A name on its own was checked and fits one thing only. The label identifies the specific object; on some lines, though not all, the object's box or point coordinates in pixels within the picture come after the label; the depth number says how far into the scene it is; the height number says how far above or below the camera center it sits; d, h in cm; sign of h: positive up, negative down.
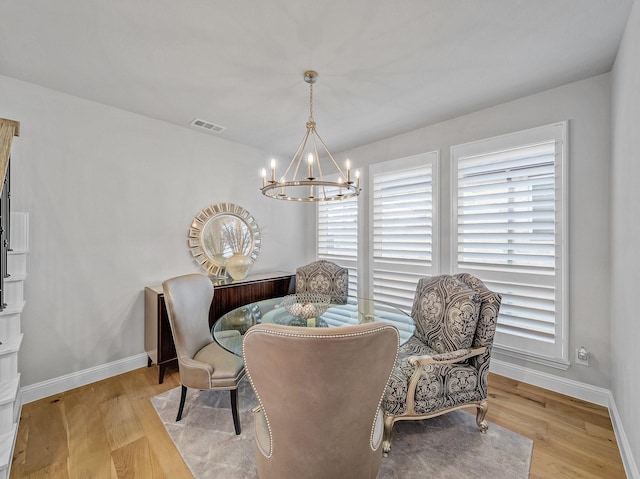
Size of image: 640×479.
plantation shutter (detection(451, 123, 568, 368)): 241 +10
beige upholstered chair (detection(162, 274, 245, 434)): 195 -85
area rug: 166 -136
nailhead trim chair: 98 -57
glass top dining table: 200 -64
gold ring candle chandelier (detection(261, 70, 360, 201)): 406 +108
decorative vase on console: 339 -33
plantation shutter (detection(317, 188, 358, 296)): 398 +8
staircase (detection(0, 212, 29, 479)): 149 -63
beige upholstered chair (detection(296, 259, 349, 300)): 329 -47
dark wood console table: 270 -70
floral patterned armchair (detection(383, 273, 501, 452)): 181 -85
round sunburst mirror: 338 +4
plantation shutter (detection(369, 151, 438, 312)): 322 +18
